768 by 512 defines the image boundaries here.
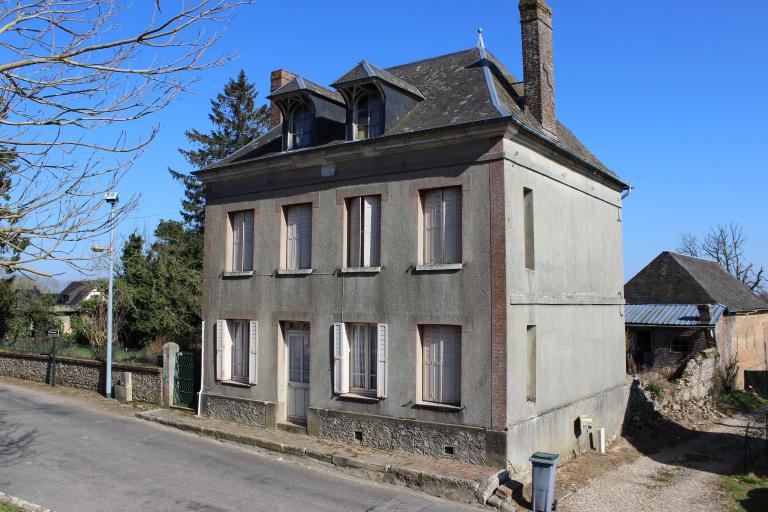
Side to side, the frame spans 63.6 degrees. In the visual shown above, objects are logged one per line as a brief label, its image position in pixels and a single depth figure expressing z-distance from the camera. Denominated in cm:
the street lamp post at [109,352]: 2030
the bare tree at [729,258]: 5650
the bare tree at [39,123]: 639
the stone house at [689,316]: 2584
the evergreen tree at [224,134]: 4116
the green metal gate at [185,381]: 1867
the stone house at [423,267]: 1270
